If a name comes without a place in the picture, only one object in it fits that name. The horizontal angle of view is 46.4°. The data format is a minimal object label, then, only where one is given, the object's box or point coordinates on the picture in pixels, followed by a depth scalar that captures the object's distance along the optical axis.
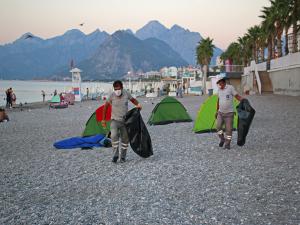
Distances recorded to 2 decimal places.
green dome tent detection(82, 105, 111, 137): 11.97
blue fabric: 10.68
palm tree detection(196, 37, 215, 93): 83.38
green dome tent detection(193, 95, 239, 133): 12.53
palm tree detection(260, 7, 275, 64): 45.72
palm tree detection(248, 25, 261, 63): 63.53
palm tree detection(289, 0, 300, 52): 36.91
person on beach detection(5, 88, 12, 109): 32.09
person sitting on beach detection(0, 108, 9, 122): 20.56
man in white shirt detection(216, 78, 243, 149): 9.20
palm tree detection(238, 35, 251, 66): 71.41
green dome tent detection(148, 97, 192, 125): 16.38
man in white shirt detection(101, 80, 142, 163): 7.98
